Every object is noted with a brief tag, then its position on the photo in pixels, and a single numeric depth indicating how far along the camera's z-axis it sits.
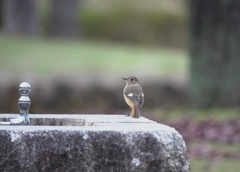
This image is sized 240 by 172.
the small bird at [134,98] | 12.12
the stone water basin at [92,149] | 10.09
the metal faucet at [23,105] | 11.24
